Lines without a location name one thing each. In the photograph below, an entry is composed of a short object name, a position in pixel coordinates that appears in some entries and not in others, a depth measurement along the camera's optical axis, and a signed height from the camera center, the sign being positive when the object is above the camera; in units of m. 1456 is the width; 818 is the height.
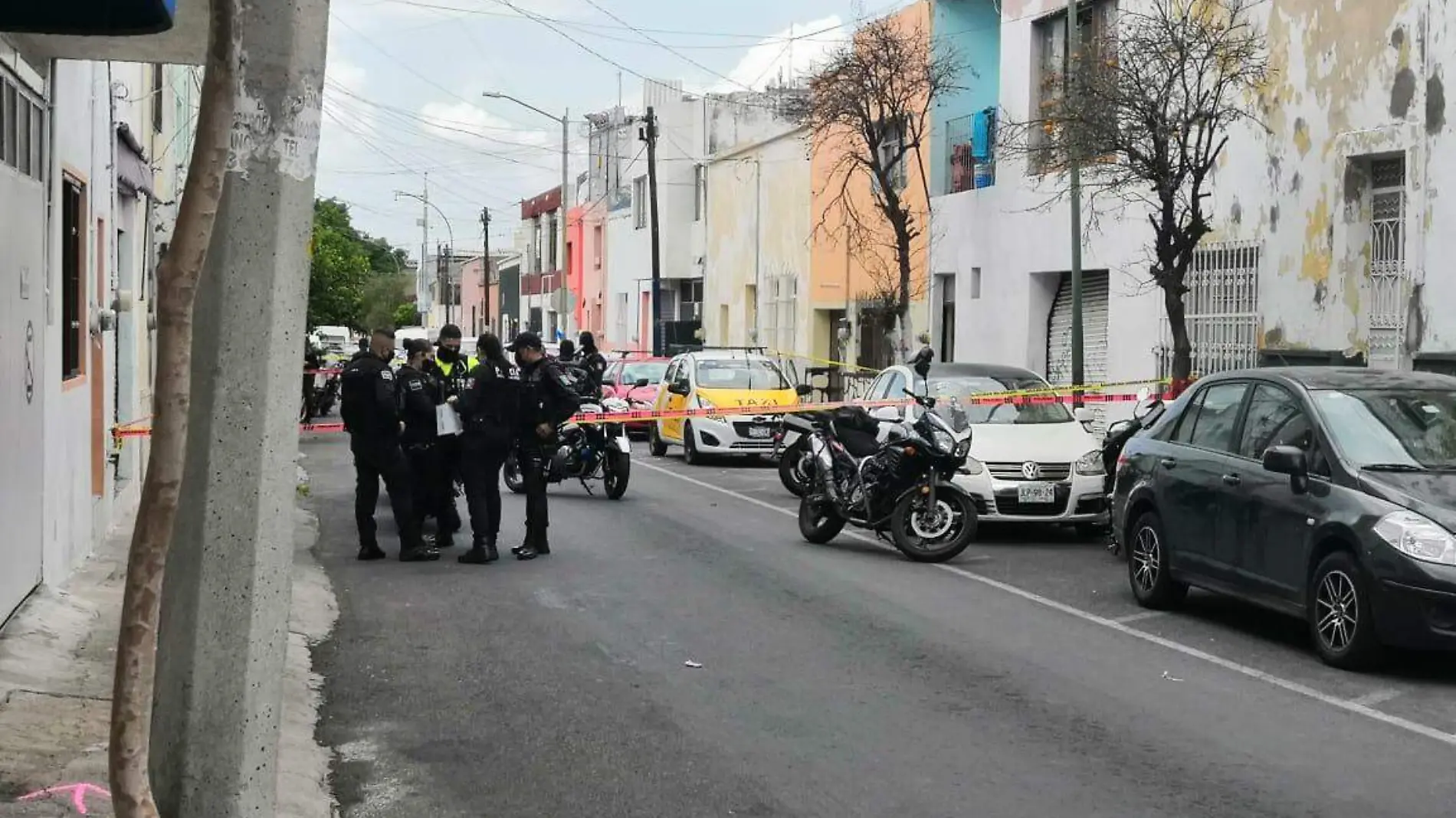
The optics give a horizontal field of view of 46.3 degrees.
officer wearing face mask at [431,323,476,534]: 15.15 +0.05
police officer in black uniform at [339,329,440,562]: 13.48 -0.56
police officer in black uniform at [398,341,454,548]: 13.93 -0.59
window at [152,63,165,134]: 19.80 +3.23
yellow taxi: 24.62 -0.40
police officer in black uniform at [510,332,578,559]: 14.05 -0.40
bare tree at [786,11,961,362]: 28.38 +4.69
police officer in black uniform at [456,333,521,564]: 13.74 -0.53
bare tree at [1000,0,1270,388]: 17.45 +2.88
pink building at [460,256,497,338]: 99.54 +4.54
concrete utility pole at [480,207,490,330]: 83.69 +4.36
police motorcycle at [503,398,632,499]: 19.16 -0.93
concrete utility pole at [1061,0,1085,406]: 20.78 +1.46
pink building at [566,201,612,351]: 63.41 +4.10
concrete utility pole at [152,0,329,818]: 4.81 -0.25
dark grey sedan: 8.99 -0.74
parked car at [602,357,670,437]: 30.86 -0.14
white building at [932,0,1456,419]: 16.50 +1.71
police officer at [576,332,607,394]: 24.45 +0.20
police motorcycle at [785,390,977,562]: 14.06 -0.95
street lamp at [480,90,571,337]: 54.12 +7.20
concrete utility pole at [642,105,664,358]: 44.92 +4.91
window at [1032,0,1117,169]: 20.23 +4.59
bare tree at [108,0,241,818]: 4.18 -0.28
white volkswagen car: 15.29 -0.89
